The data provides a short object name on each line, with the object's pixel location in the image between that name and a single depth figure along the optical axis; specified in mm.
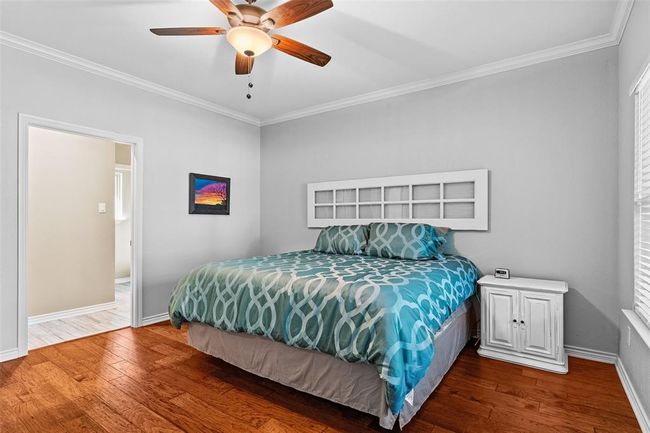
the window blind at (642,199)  2072
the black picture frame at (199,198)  4227
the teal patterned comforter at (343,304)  1772
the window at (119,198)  6250
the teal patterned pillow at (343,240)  3633
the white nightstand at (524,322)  2635
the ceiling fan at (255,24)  2041
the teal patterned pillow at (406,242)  3215
